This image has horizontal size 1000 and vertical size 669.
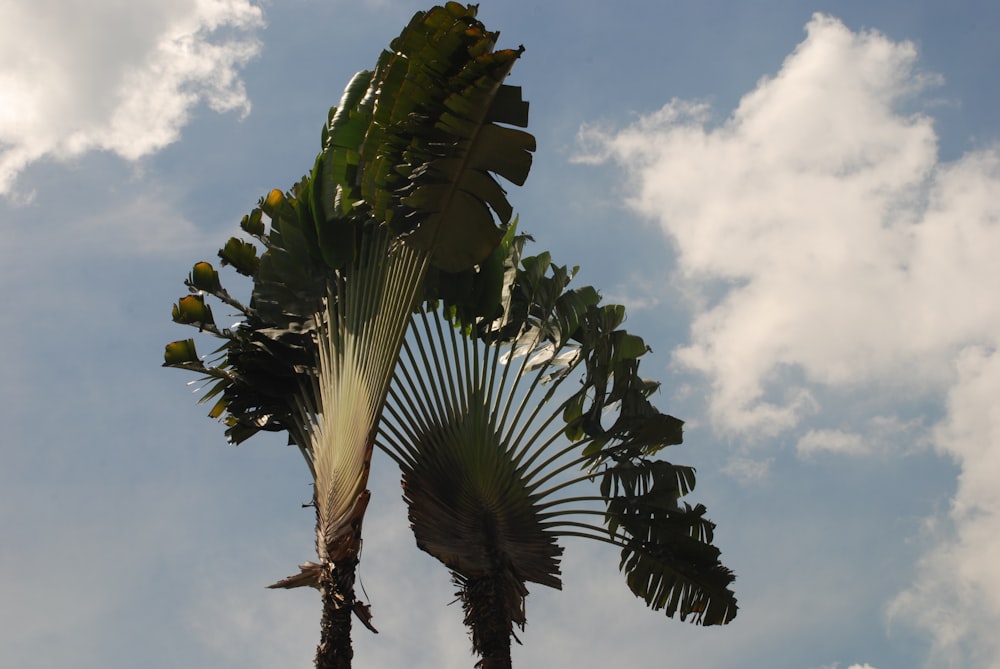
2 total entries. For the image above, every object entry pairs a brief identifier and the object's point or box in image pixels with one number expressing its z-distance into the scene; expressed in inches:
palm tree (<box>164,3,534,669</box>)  354.6
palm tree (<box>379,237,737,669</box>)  391.9
